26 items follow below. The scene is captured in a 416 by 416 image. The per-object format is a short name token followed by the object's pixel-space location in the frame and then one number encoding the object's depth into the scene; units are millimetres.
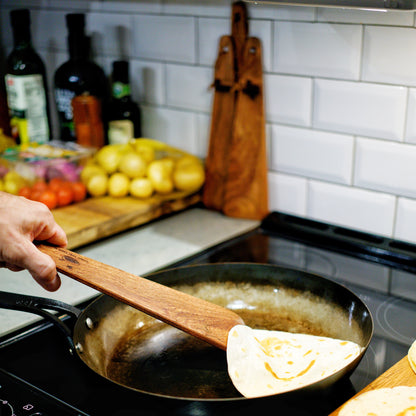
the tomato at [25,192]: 1126
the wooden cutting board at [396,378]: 628
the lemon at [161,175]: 1195
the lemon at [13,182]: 1128
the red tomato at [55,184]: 1155
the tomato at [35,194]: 1128
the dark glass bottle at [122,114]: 1248
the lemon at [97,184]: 1196
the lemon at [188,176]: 1200
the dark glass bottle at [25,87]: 1271
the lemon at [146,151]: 1229
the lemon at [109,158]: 1212
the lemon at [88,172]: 1198
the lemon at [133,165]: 1194
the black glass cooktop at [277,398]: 614
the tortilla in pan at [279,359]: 641
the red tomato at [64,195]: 1154
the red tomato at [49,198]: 1126
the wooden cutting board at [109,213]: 1059
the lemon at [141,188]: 1184
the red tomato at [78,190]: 1179
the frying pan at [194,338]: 689
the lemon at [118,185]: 1197
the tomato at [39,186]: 1141
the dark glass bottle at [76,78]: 1256
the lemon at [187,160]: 1213
